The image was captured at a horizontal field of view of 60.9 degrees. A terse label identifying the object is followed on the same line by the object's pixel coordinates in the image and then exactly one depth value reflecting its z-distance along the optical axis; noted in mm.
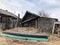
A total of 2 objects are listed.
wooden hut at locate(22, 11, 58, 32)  9865
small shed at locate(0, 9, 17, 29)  10743
